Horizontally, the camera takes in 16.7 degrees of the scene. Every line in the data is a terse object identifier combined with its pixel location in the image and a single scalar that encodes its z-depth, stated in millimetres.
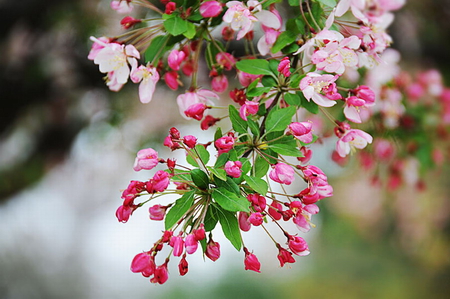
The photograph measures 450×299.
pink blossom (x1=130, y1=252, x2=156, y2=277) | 1152
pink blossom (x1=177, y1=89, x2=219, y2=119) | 1243
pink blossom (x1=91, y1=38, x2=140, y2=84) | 1207
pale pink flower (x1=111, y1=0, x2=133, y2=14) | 1262
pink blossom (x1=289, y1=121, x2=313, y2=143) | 1150
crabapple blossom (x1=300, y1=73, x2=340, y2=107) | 1154
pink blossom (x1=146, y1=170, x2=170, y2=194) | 1131
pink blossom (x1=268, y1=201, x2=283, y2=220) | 1159
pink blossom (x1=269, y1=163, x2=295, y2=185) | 1151
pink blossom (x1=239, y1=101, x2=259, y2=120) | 1159
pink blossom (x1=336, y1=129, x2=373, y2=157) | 1203
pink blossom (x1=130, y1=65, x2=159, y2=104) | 1214
